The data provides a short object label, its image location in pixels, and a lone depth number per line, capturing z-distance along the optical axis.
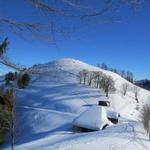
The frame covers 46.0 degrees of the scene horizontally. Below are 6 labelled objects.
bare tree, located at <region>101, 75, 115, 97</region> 38.10
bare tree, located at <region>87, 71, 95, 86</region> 43.28
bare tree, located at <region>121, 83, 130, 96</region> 47.66
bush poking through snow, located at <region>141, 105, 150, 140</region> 12.27
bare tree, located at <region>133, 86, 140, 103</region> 50.64
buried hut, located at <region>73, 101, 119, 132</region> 16.42
